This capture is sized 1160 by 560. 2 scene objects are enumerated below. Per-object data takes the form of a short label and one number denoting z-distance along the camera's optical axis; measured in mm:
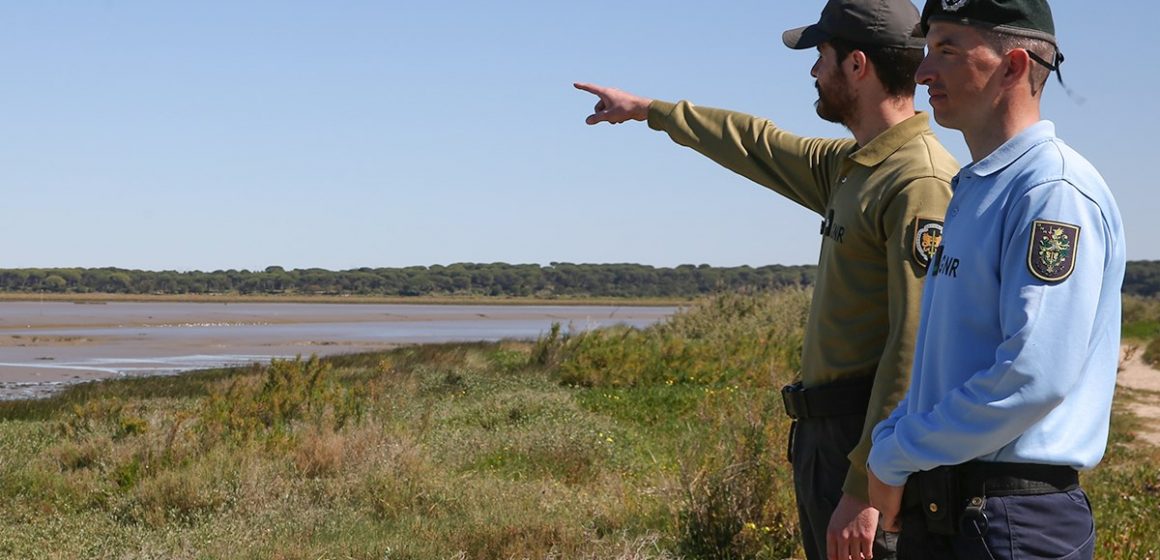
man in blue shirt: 3426
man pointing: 4011
